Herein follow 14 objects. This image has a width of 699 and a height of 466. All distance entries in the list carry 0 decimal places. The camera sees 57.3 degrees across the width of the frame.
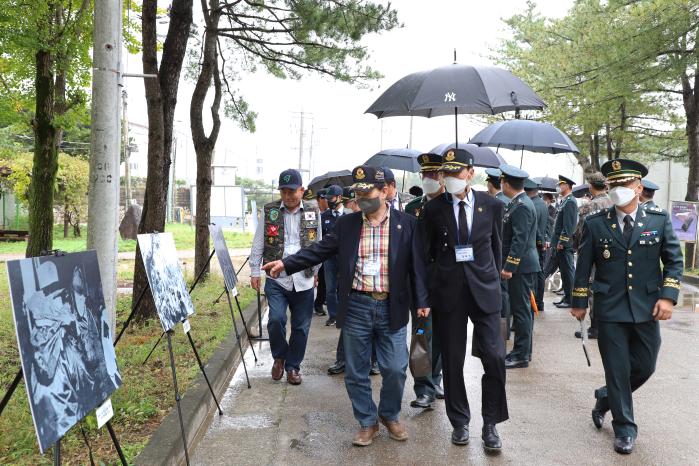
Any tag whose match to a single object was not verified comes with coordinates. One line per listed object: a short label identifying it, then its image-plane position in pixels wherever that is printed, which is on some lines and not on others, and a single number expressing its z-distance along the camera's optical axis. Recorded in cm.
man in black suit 439
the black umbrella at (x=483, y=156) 918
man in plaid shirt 439
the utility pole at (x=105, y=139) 477
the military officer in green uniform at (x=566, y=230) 947
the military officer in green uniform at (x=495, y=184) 705
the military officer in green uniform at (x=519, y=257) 619
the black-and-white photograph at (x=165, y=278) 417
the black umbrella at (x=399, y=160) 1086
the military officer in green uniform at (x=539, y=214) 817
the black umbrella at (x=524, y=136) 808
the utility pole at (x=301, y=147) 5353
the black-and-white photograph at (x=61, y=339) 250
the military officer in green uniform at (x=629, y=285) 429
